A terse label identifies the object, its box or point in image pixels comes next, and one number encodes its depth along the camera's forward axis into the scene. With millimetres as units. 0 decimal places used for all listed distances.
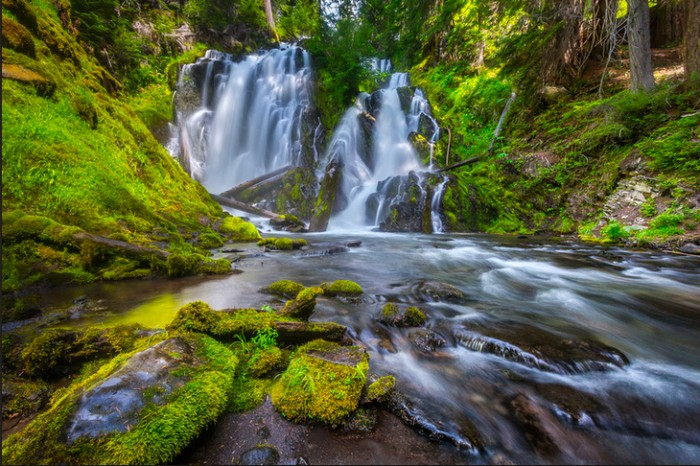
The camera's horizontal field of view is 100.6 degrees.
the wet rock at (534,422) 1692
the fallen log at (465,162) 13995
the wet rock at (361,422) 1669
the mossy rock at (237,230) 8352
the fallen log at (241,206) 12477
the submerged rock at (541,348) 2492
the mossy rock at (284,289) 3850
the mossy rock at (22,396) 1651
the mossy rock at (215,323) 2363
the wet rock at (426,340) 2785
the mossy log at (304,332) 2447
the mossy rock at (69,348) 1967
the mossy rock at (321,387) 1704
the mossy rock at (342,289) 4031
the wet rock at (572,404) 1912
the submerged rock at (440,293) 4141
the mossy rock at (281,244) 7519
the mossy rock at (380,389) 1844
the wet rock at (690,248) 6122
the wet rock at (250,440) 1455
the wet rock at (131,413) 1281
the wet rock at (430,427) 1669
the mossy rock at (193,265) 4449
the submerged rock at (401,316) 3154
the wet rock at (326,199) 12000
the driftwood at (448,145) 15896
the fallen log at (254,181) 13752
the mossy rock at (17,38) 5234
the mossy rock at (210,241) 6670
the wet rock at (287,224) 11523
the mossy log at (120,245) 4082
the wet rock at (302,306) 2864
